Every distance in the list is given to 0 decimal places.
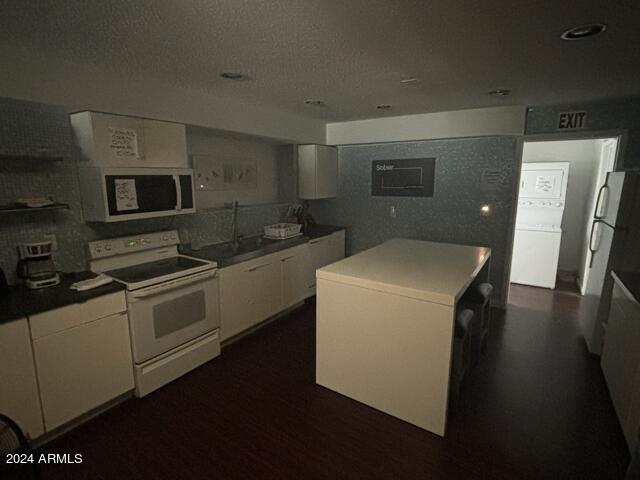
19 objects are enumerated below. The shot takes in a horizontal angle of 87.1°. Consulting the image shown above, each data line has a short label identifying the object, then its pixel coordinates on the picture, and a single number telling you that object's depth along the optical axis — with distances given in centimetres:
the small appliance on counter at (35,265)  206
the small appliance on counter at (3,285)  193
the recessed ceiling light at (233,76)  234
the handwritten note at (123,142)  226
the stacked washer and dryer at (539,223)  445
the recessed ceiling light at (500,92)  278
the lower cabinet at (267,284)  293
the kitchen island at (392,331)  193
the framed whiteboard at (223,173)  338
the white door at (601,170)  355
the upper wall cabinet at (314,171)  421
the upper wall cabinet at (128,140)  219
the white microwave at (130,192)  222
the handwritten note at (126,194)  227
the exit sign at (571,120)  322
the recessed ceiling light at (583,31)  158
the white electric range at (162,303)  226
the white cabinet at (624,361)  178
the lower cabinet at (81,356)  184
